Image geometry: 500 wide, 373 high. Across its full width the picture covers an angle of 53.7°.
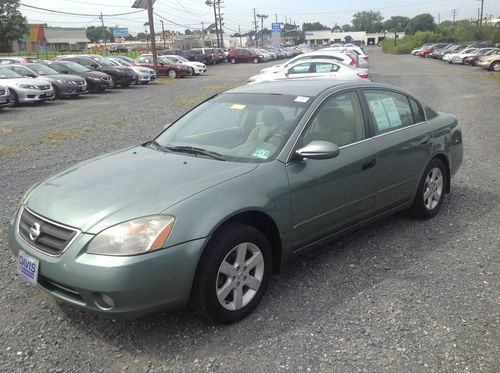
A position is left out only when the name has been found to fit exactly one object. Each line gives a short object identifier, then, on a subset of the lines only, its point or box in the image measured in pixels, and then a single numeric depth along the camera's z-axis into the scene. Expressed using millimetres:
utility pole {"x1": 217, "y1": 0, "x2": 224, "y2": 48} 76000
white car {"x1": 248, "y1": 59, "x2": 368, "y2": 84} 15625
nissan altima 2855
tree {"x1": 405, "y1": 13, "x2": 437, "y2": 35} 148375
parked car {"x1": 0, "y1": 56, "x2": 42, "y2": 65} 22400
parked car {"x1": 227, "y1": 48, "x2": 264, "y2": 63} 53344
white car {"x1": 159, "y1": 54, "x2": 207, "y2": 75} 33031
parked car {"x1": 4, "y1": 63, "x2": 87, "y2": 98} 18406
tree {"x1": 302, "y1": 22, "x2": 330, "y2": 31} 179825
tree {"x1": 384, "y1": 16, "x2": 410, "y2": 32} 166250
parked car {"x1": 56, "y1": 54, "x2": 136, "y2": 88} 23578
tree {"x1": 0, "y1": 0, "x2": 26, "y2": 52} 74500
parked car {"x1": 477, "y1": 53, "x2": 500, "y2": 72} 30766
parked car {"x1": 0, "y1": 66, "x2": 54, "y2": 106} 16625
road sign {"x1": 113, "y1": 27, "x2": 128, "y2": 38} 97500
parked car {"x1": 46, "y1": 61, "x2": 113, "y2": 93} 21064
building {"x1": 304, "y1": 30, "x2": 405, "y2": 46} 149925
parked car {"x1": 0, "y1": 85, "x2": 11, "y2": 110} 15242
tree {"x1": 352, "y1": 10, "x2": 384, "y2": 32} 178512
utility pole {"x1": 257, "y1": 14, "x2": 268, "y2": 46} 114312
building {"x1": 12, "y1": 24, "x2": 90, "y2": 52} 93000
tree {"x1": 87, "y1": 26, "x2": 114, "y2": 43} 136875
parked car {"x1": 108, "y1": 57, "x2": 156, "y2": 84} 25656
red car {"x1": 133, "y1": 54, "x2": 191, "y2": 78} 31828
